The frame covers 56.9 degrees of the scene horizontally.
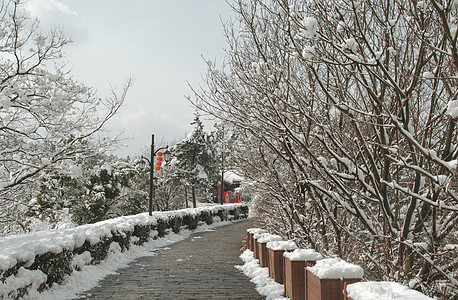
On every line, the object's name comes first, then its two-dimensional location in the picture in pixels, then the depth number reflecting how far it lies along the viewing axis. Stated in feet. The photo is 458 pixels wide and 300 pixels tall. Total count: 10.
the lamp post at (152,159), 61.16
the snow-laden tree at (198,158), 142.72
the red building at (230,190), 198.56
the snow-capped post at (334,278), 14.96
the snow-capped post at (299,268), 20.31
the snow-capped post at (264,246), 31.31
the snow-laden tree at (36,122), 35.24
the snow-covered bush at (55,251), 20.41
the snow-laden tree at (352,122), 15.39
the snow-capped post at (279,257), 25.87
